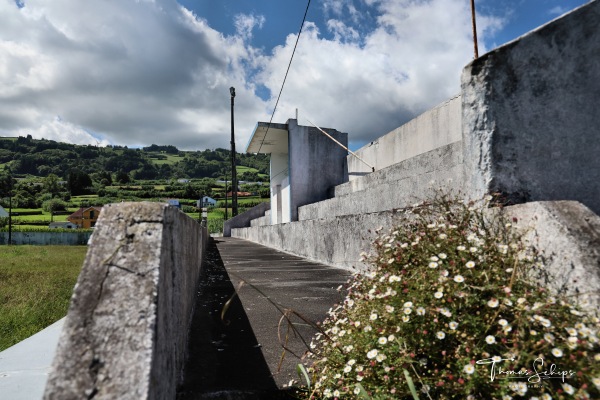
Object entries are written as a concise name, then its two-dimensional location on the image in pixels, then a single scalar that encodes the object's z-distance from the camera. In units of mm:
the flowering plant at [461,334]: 1458
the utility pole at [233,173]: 28312
